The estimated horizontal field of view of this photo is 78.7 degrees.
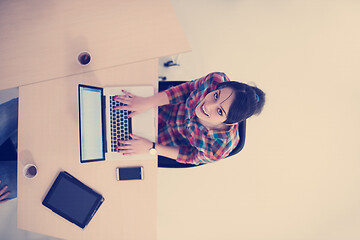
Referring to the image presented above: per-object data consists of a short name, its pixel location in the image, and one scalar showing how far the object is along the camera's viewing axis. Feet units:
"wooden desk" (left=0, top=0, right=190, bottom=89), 3.84
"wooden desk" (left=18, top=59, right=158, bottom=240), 3.77
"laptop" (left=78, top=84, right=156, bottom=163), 3.41
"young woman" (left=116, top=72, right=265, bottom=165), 3.32
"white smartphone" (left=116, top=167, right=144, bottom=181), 3.81
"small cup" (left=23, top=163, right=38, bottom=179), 3.71
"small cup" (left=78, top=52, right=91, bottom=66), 3.91
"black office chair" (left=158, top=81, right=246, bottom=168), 3.76
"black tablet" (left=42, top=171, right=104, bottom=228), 3.72
